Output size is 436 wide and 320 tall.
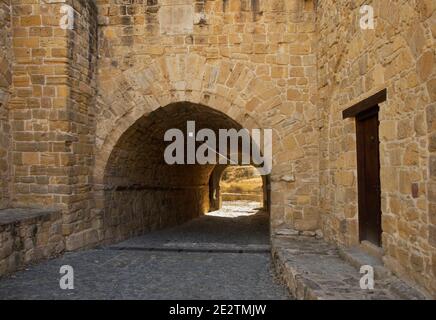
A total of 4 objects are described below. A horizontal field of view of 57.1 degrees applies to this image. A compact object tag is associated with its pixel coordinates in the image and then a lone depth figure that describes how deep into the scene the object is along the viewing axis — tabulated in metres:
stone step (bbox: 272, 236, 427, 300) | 3.32
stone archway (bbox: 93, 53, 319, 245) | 6.50
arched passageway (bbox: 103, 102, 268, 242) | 7.04
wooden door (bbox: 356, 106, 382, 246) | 4.61
